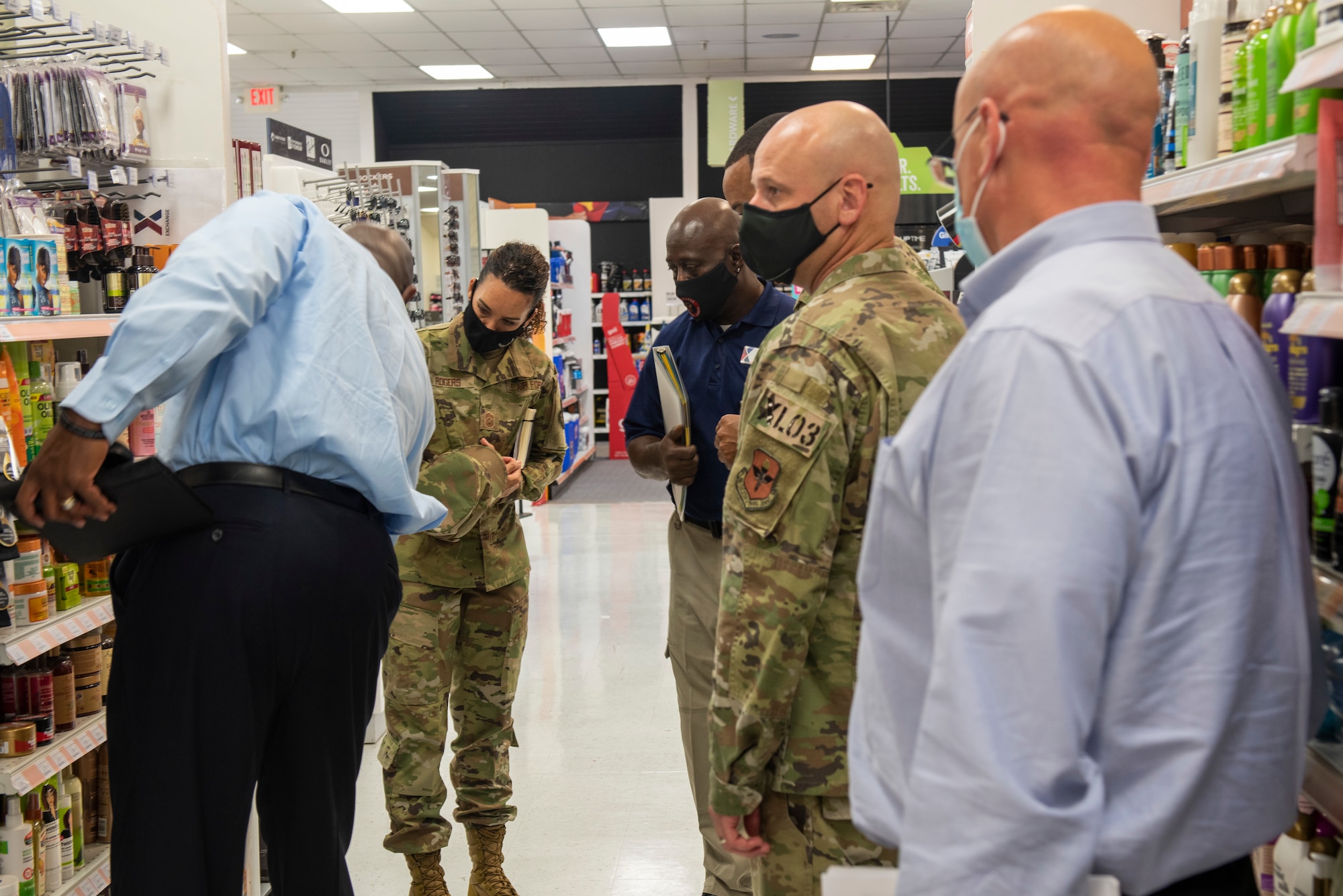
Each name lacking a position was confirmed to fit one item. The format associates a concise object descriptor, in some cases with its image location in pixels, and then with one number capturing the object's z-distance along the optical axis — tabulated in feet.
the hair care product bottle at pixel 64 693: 7.79
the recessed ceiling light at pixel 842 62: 40.60
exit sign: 40.16
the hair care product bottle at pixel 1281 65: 4.59
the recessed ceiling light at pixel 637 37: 36.35
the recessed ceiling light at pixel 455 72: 41.45
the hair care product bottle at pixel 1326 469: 4.37
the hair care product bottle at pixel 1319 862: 4.83
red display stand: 39.29
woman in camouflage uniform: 9.34
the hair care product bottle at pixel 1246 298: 5.19
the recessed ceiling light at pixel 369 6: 32.68
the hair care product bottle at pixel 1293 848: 4.93
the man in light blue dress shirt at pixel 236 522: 5.18
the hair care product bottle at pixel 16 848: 7.13
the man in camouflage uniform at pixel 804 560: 4.86
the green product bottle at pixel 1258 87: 4.79
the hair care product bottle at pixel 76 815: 8.02
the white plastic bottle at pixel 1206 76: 5.36
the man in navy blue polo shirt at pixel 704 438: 9.05
